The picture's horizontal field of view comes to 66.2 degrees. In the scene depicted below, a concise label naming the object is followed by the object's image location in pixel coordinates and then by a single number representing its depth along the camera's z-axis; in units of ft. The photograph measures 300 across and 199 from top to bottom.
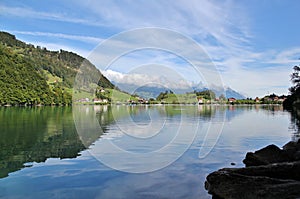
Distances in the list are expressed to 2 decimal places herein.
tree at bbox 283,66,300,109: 298.98
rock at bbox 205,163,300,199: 27.98
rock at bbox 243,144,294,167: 43.79
